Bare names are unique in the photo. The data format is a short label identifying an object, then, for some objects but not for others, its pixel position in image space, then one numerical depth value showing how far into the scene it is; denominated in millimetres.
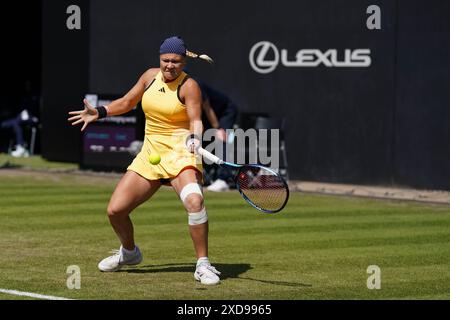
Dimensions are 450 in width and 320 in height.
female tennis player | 11000
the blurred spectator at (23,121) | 27359
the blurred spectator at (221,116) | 19844
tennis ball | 11117
